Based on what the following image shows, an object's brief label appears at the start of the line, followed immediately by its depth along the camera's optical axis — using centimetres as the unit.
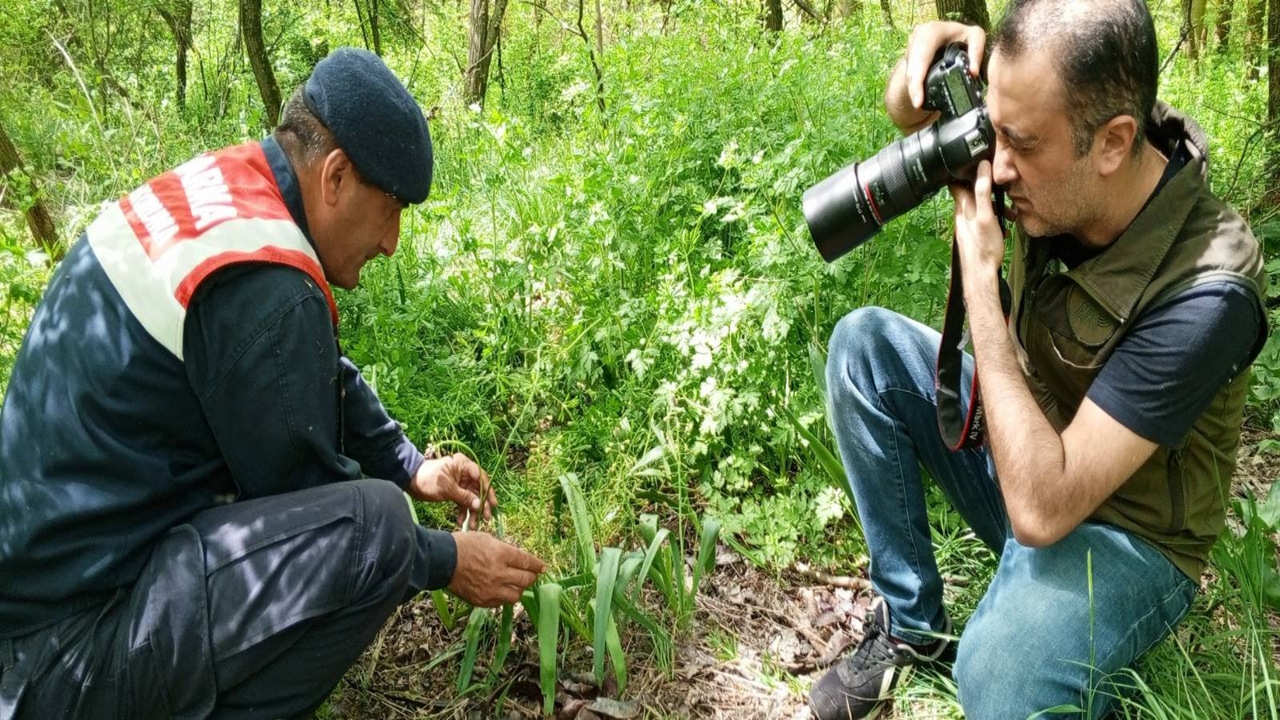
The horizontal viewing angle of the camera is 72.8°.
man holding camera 142
